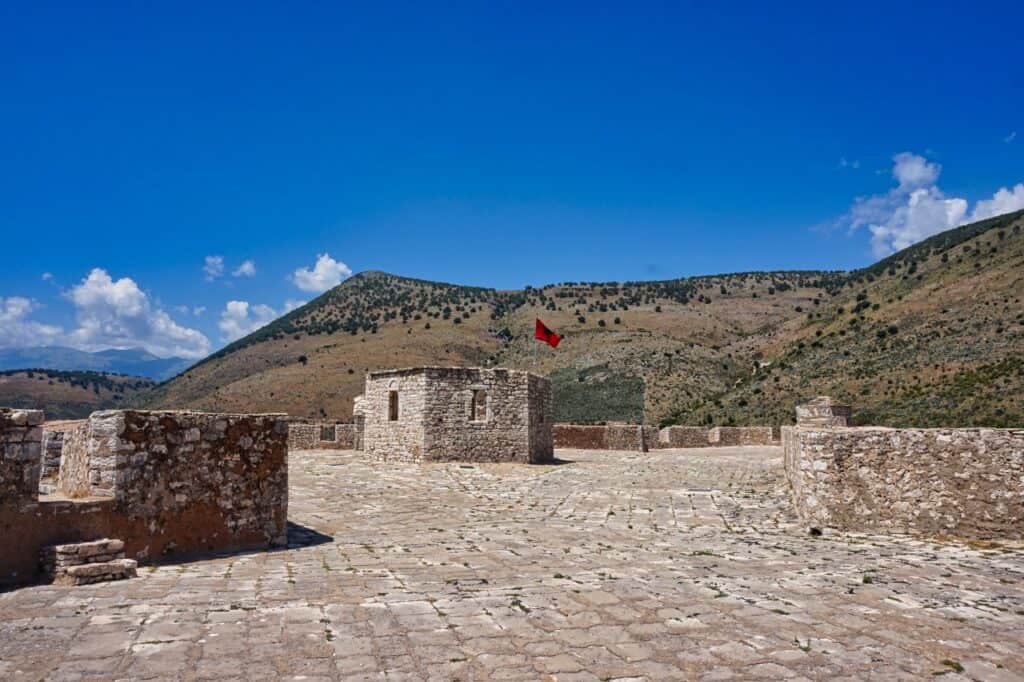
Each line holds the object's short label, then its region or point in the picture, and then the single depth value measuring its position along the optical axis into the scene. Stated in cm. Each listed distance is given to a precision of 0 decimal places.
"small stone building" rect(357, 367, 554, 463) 2139
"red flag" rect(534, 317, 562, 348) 2775
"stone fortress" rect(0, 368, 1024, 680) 473
